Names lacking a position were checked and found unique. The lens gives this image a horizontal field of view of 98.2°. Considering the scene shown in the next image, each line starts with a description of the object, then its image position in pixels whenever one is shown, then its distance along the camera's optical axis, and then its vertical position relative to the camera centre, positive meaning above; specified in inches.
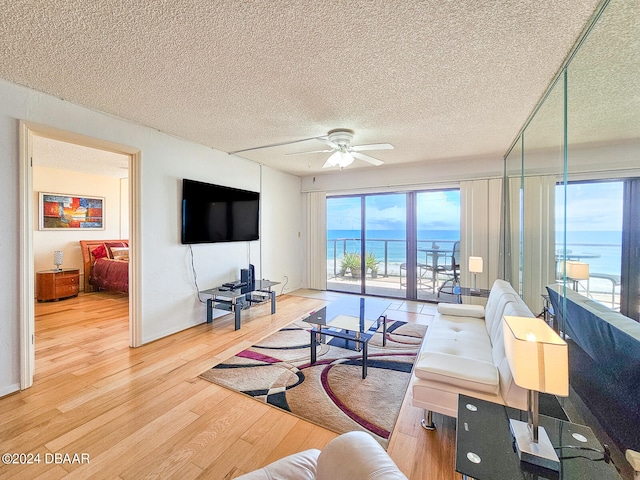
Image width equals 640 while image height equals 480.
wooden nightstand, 182.5 -32.4
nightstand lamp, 192.9 -15.5
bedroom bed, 197.6 -21.2
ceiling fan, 121.1 +40.5
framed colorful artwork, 199.8 +18.4
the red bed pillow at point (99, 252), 220.1 -12.7
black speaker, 160.7 -22.8
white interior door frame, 86.5 -1.0
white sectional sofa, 62.3 -33.5
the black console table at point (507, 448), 39.3 -33.2
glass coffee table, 101.5 -34.5
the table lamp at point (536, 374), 39.8 -19.9
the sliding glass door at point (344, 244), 220.5 -5.2
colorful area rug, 76.1 -48.1
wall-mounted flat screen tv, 138.9 +13.3
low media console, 140.4 -33.9
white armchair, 31.3 -27.6
